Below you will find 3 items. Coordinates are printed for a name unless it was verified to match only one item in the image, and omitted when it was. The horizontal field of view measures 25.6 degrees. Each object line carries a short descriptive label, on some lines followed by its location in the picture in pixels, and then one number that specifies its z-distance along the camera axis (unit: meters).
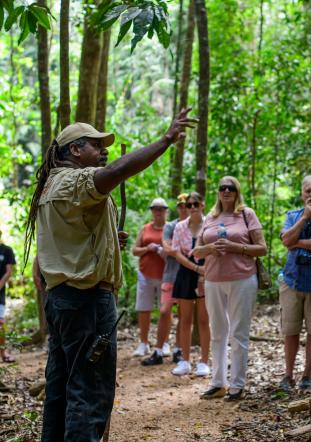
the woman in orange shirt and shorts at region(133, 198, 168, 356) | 10.01
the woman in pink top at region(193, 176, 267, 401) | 7.20
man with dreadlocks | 4.08
